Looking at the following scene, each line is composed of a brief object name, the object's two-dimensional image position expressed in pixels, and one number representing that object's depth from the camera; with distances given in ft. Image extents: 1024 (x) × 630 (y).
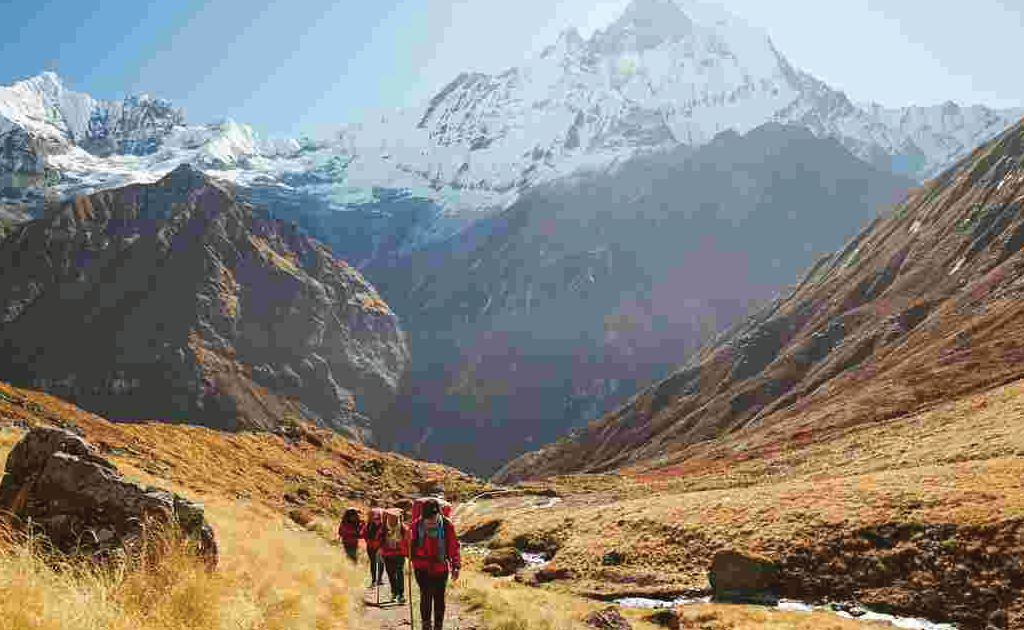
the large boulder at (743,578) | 90.43
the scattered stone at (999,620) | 73.00
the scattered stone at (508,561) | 124.47
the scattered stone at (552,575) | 113.64
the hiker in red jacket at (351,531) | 85.20
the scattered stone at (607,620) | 62.59
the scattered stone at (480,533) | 183.32
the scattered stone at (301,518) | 145.38
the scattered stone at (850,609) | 82.69
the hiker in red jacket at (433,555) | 44.78
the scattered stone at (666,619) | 76.54
